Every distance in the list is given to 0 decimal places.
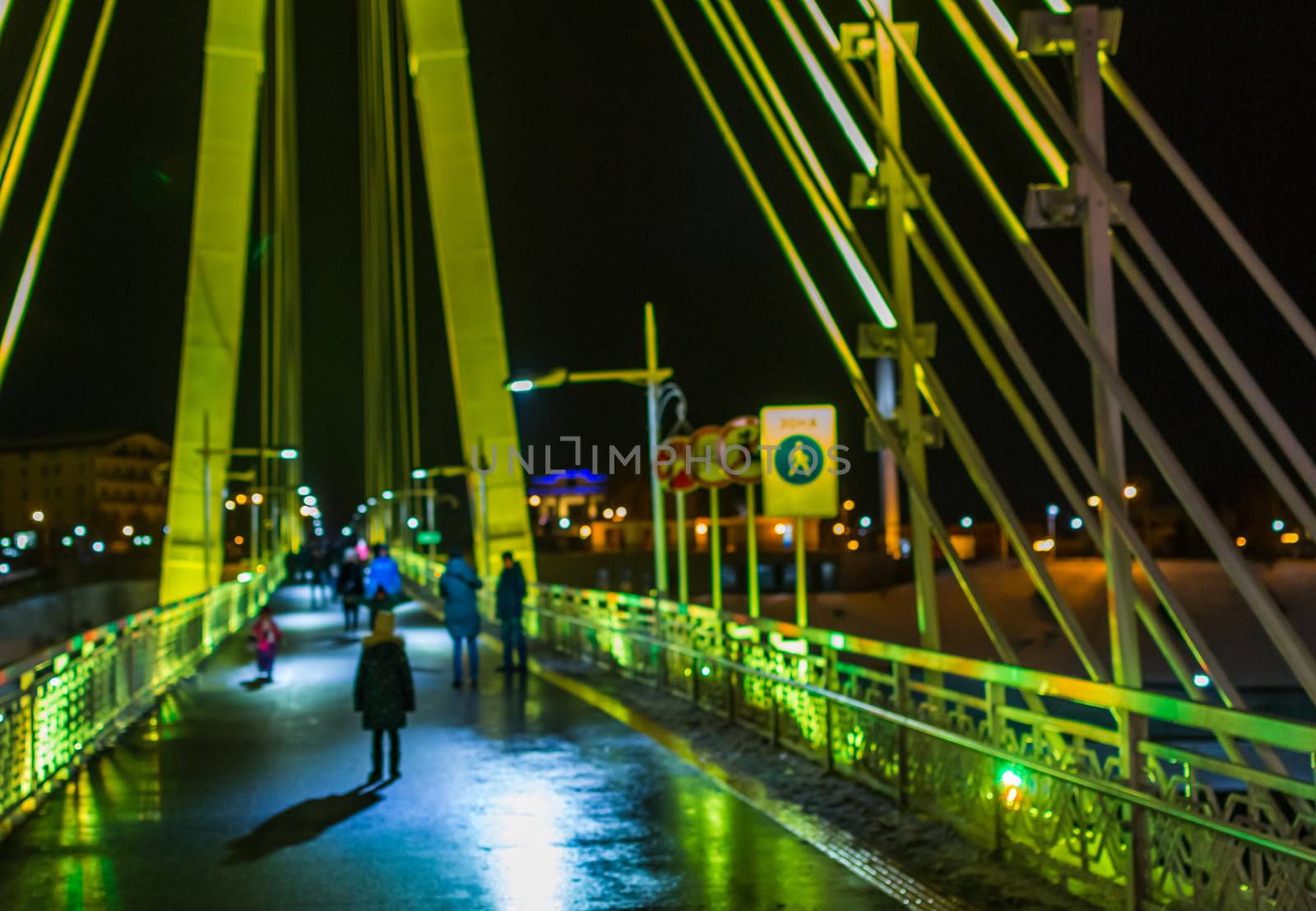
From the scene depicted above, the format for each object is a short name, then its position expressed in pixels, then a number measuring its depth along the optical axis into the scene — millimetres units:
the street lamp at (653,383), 19906
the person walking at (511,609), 17938
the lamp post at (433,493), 36962
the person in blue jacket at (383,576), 24656
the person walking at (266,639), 17688
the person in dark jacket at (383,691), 10258
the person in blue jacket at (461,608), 16797
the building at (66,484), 103125
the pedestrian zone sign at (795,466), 12961
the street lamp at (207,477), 35312
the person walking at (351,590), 27156
